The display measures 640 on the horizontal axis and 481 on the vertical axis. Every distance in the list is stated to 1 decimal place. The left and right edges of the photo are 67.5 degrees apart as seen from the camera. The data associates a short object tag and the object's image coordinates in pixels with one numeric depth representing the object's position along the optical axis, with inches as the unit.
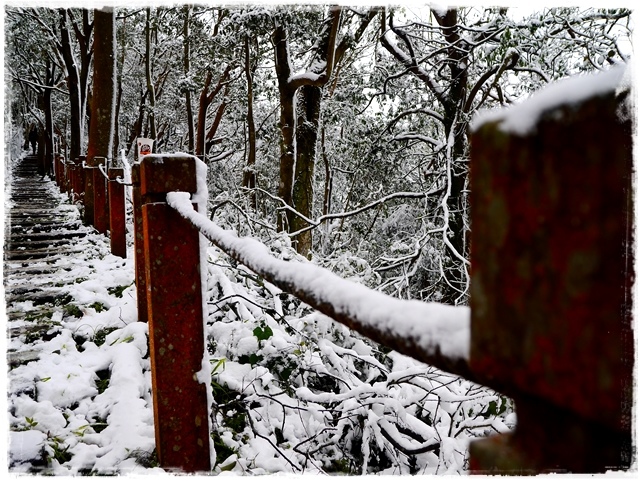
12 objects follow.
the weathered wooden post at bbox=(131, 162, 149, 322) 118.0
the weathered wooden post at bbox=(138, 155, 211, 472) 62.4
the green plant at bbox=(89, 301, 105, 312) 136.6
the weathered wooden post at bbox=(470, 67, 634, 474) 10.1
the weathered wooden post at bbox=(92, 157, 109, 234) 241.4
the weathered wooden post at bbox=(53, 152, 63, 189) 502.2
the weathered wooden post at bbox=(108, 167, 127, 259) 192.7
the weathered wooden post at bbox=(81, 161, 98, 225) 264.5
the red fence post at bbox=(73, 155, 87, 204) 320.5
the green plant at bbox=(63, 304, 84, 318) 130.6
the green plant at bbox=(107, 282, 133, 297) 149.4
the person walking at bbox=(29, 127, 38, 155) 1500.5
